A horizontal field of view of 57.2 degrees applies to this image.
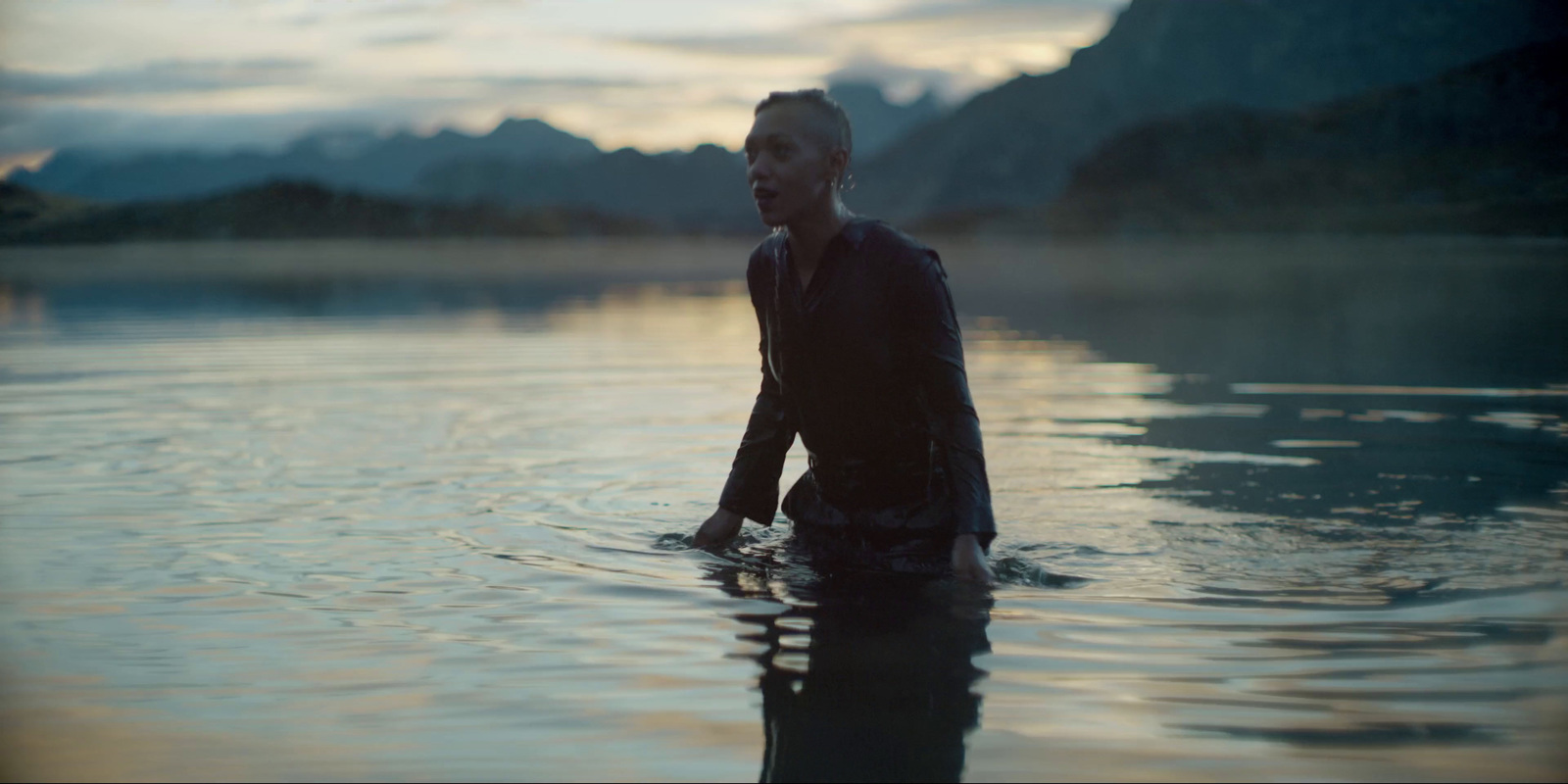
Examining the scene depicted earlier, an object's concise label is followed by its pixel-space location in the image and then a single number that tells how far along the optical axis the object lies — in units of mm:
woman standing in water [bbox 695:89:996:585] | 5074
